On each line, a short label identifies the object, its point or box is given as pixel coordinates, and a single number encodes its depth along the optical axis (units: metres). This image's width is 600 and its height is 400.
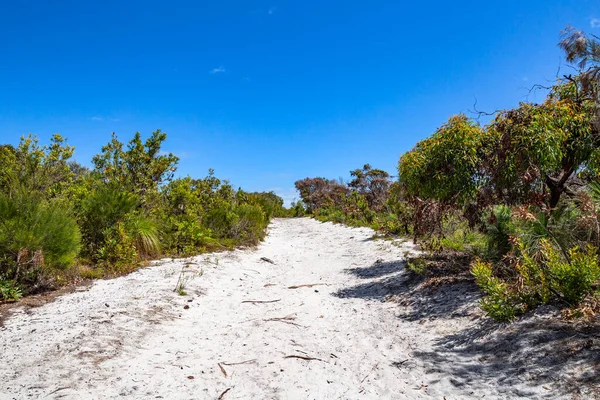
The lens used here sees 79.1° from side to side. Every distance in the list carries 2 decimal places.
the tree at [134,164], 11.28
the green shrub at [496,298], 4.25
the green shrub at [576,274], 3.71
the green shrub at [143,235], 9.63
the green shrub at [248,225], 15.02
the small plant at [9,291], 5.72
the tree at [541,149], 5.63
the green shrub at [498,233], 6.41
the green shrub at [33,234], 5.99
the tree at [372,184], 33.70
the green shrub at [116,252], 8.41
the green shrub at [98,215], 8.84
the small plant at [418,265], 7.41
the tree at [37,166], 7.53
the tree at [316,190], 47.67
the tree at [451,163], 6.59
